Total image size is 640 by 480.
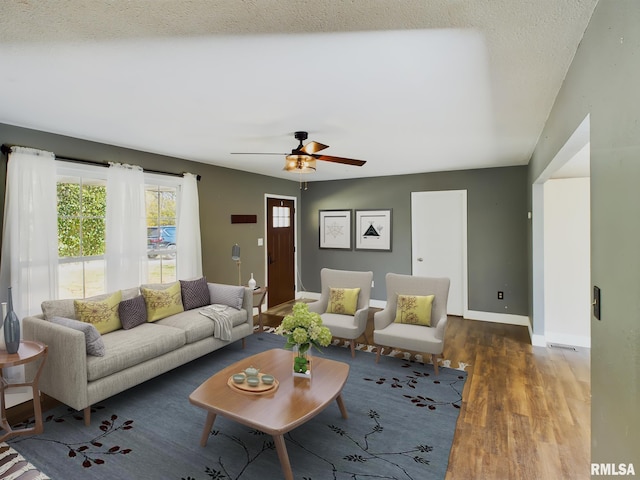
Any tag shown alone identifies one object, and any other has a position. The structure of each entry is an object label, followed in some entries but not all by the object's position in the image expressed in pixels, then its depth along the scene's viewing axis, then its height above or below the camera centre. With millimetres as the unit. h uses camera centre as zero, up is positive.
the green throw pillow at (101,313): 3194 -685
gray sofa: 2623 -986
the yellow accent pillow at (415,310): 3926 -841
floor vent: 4232 -1395
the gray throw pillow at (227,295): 4227 -700
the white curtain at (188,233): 4613 +98
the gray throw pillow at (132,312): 3464 -740
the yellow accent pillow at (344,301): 4367 -810
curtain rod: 3055 +851
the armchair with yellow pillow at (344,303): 4031 -844
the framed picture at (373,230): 6379 +162
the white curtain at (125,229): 3854 +142
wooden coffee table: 2037 -1076
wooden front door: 6359 -222
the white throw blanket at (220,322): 3834 -928
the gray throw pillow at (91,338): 2729 -776
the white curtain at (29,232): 3062 +94
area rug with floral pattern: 2164 -1445
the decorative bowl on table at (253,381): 2436 -1019
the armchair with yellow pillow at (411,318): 3570 -935
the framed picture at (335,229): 6785 +193
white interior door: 5742 -26
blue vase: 2547 -667
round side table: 2447 -1064
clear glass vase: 2627 -969
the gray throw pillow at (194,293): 4117 -658
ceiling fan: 3203 +779
